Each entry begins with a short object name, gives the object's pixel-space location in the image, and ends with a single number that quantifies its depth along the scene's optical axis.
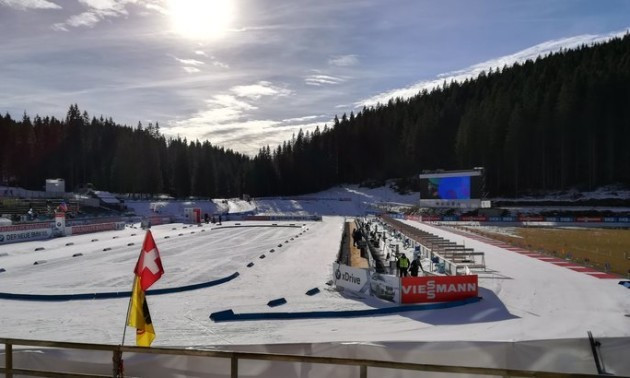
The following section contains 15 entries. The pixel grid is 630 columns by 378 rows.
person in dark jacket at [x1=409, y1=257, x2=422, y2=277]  19.64
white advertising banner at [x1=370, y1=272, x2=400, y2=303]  16.70
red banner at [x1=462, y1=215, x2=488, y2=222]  66.59
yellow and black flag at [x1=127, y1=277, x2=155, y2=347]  7.25
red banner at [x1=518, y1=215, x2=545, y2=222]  62.73
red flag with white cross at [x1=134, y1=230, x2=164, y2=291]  7.47
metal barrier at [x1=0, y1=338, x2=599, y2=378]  4.20
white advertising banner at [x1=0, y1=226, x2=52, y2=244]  36.66
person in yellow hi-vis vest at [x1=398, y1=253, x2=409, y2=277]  19.61
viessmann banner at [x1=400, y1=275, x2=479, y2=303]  16.55
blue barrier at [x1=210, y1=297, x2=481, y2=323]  14.39
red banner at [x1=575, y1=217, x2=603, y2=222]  60.78
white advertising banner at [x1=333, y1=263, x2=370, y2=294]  17.98
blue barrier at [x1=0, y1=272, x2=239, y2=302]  17.53
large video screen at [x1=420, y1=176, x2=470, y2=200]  52.59
